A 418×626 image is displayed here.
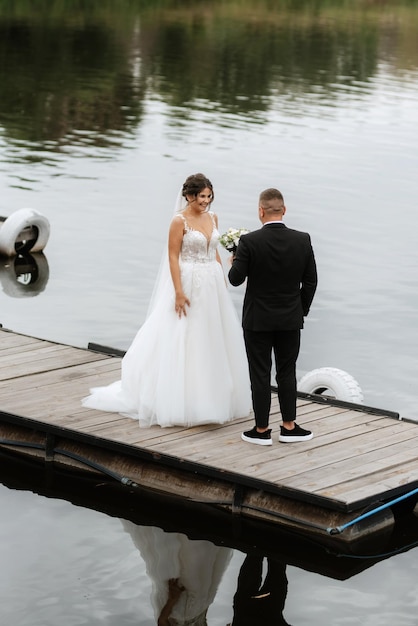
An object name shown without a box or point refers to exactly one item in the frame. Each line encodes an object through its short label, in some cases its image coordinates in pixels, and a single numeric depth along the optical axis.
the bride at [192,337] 17.16
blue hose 14.95
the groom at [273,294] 15.92
